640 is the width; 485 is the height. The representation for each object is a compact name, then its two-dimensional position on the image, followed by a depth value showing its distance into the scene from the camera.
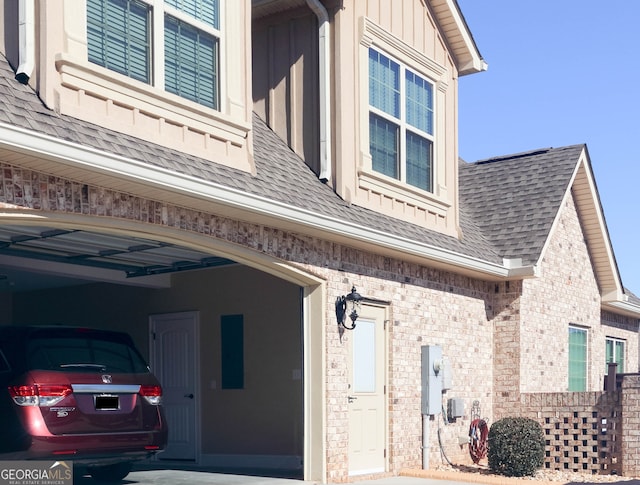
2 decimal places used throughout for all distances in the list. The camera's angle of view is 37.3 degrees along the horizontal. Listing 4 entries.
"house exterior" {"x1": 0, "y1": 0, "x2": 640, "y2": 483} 9.69
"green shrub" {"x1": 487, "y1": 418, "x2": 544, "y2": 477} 14.43
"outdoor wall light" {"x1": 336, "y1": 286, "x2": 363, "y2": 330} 13.02
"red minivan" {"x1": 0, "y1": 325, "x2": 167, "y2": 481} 9.69
